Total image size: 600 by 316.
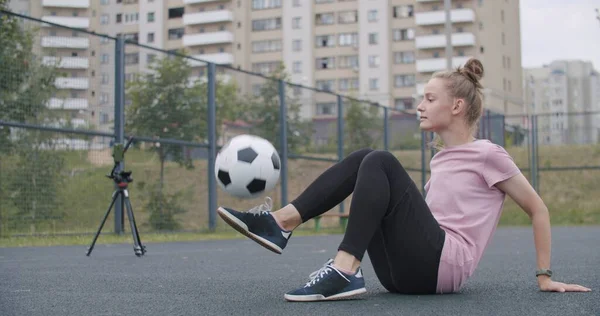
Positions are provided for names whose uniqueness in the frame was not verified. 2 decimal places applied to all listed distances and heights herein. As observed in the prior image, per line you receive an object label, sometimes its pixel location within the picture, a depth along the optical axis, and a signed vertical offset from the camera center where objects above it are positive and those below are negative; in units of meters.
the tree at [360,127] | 16.28 +1.01
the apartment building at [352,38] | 54.59 +9.64
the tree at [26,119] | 9.43 +0.71
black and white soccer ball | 4.13 +0.05
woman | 3.30 -0.14
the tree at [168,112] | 11.45 +0.97
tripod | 6.95 -0.04
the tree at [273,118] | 13.96 +1.03
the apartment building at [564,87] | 112.65 +12.26
